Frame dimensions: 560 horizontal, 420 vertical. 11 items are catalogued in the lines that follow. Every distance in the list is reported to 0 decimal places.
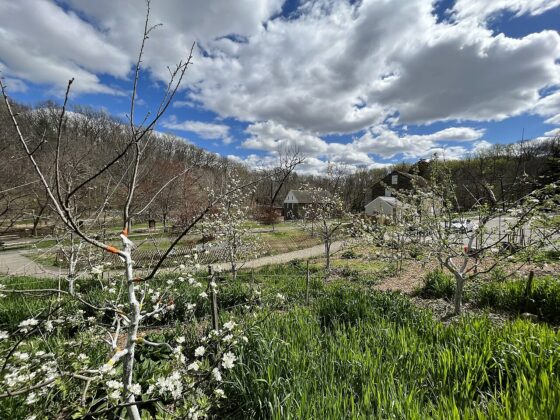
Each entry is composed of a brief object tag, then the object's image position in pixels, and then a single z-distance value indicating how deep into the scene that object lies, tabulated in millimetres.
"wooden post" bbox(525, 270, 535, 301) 5578
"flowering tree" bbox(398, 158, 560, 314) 4500
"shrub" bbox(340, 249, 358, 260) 15391
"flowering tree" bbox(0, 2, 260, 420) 1464
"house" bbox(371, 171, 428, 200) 42781
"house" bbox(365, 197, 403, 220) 34656
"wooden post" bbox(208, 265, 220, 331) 3728
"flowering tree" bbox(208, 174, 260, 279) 9492
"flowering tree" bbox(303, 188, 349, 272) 12423
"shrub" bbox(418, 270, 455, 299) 7294
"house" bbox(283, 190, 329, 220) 49003
